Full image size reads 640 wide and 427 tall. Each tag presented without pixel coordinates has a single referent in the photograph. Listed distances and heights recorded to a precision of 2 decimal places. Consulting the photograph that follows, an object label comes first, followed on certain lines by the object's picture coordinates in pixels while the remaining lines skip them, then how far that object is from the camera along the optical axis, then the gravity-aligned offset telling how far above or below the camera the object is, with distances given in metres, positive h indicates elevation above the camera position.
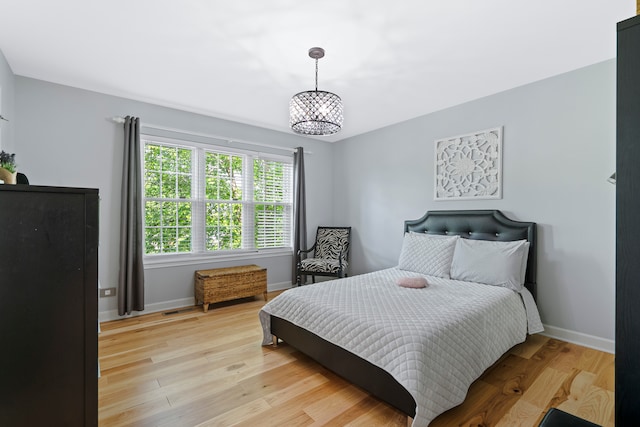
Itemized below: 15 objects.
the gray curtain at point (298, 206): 4.70 +0.11
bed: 1.68 -0.75
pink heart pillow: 2.72 -0.63
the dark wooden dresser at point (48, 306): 1.12 -0.37
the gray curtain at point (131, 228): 3.31 -0.18
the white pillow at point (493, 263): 2.75 -0.47
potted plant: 1.53 +0.22
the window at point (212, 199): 3.68 +0.18
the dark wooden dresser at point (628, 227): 0.73 -0.03
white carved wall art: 3.26 +0.55
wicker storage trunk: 3.63 -0.90
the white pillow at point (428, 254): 3.19 -0.45
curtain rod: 3.34 +1.01
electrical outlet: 3.30 -0.88
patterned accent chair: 4.23 -0.66
